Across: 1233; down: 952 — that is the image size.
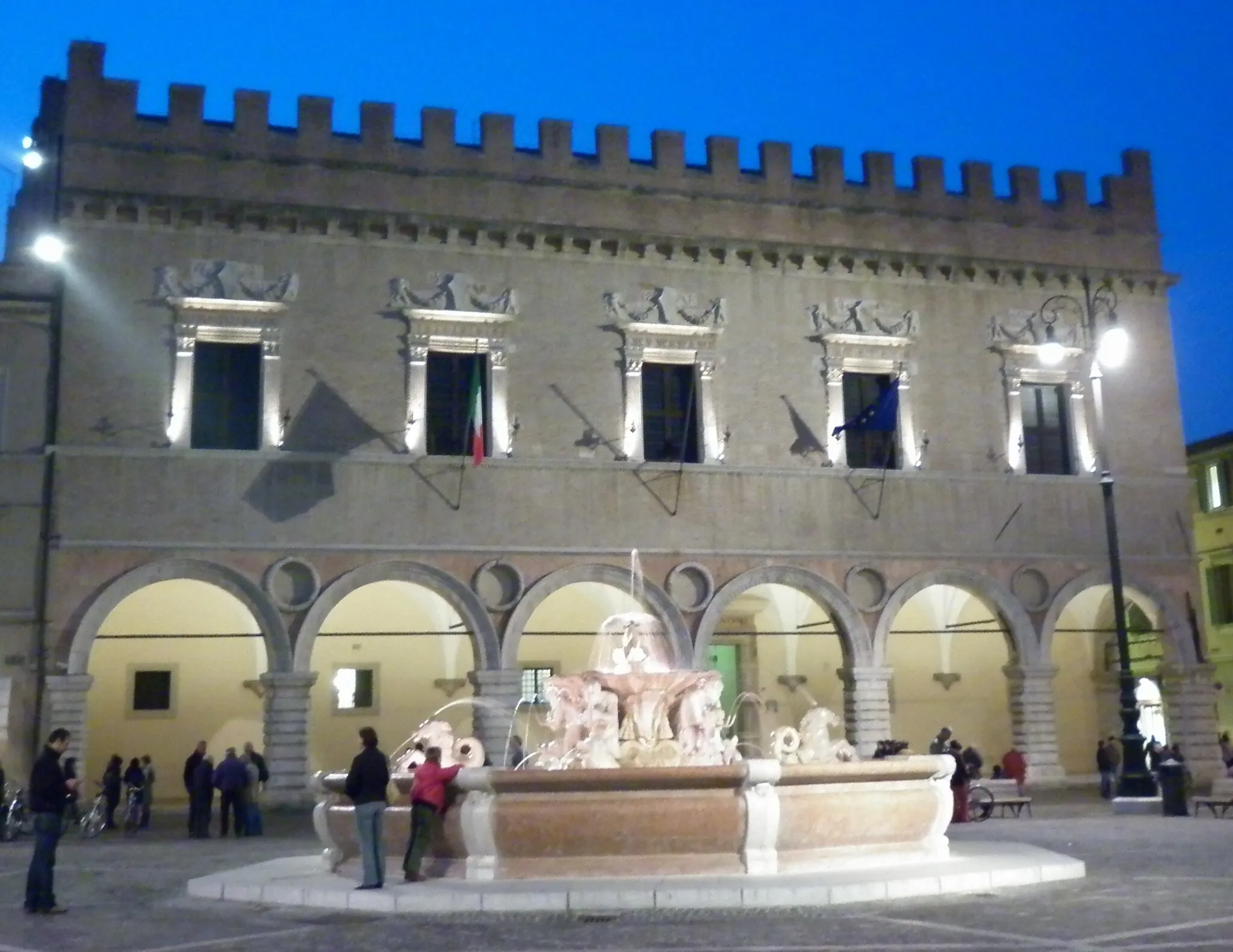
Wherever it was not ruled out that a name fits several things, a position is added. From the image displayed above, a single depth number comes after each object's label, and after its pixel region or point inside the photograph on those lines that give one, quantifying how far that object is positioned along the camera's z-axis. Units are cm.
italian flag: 2038
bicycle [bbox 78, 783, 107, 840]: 1773
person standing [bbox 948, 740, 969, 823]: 1683
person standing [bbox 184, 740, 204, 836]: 1786
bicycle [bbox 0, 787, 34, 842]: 1759
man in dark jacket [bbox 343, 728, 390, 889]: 994
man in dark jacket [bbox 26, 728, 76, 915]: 951
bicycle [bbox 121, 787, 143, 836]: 1864
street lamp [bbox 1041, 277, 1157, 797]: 1792
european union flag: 2180
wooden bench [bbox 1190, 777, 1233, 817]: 1705
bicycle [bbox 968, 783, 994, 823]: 1719
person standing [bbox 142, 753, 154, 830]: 1903
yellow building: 3297
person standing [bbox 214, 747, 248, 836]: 1758
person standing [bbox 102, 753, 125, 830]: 1923
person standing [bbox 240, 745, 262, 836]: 1758
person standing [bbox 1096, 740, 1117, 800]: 2197
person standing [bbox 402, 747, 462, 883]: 1020
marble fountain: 941
